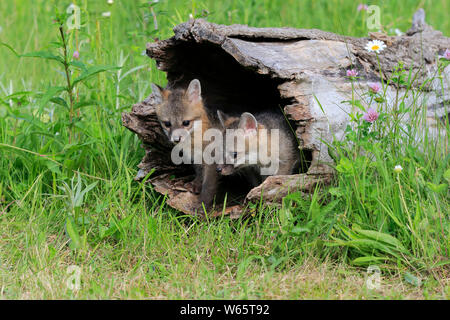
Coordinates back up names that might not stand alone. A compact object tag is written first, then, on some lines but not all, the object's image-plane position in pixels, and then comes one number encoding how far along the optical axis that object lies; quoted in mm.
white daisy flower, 4336
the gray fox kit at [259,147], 4711
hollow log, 4043
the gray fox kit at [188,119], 4859
